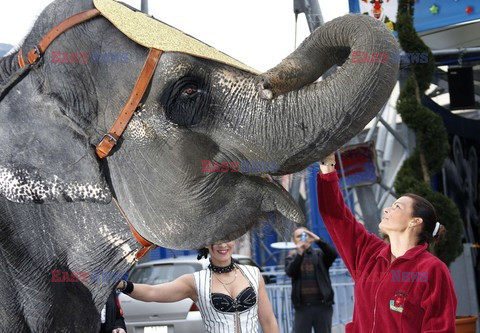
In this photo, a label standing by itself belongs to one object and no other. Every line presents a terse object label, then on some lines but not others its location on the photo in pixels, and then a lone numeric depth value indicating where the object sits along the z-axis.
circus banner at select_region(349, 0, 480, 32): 9.84
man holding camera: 9.34
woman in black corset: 5.72
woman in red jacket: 4.15
